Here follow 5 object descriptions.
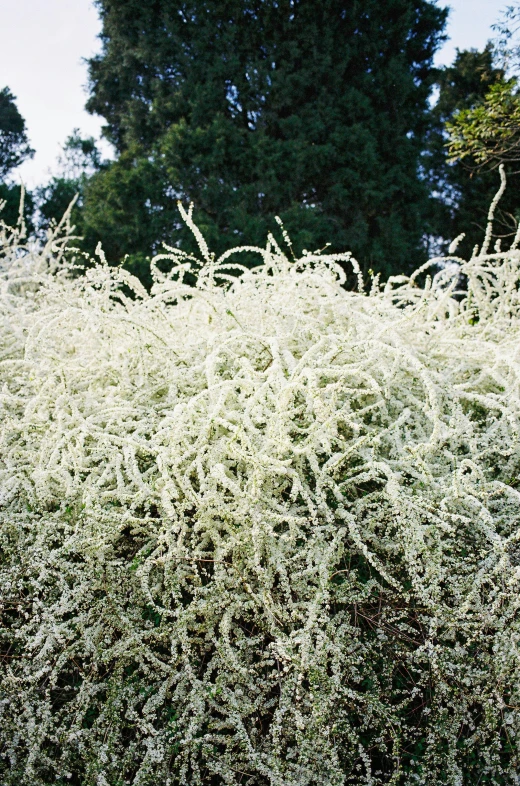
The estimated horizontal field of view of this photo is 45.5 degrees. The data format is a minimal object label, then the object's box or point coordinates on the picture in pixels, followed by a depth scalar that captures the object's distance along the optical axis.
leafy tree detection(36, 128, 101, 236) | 16.20
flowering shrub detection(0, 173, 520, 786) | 1.52
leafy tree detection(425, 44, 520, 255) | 13.33
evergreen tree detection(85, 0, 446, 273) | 10.58
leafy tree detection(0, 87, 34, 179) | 20.81
